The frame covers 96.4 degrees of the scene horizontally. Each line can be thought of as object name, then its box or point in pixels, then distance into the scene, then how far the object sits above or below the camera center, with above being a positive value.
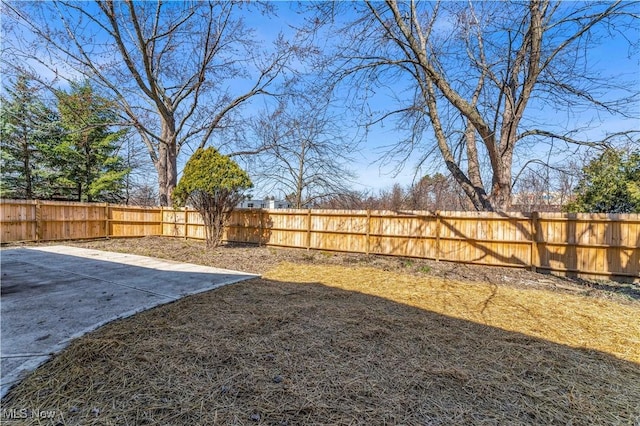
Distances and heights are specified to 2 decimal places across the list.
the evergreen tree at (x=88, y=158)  13.94 +2.87
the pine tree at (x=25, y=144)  13.53 +3.37
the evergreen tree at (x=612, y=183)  6.12 +0.60
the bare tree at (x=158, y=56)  9.50 +6.09
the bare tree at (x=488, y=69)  6.03 +3.38
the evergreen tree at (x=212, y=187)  8.65 +0.72
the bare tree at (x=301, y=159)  14.52 +2.75
